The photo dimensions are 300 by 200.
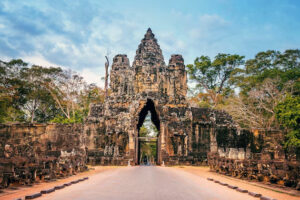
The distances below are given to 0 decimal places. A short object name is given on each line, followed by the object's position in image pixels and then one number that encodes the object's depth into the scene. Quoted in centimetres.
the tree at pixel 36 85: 3622
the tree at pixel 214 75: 4022
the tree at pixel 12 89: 3390
